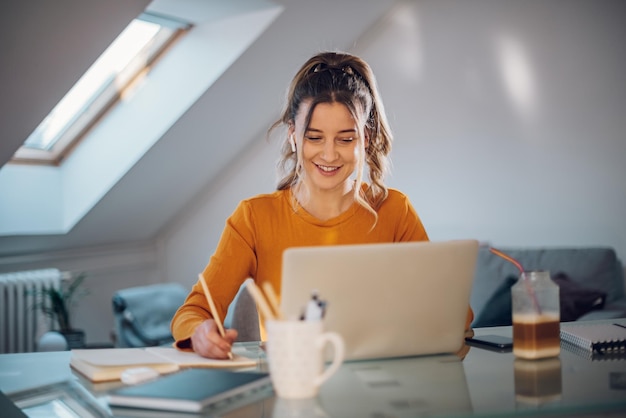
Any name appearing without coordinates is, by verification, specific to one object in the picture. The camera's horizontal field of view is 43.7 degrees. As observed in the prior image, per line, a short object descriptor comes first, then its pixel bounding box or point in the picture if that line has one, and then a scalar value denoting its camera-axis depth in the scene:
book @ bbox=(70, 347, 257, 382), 1.32
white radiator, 4.07
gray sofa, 3.39
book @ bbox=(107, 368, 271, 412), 1.09
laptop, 1.25
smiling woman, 1.88
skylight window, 4.21
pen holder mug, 1.10
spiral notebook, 1.45
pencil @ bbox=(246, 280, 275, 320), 1.14
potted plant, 4.05
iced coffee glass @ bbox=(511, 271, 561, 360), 1.36
